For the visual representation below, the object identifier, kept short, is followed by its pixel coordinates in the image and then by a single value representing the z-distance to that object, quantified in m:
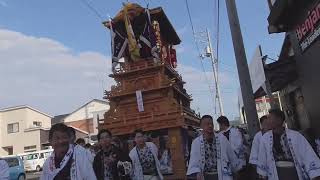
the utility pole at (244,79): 6.51
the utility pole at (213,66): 22.25
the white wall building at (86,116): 40.20
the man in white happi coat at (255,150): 3.84
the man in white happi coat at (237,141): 5.41
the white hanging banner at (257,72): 6.43
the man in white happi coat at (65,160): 2.78
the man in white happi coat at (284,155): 3.48
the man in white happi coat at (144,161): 4.95
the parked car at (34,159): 28.15
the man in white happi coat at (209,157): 4.13
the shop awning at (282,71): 7.38
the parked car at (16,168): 15.99
